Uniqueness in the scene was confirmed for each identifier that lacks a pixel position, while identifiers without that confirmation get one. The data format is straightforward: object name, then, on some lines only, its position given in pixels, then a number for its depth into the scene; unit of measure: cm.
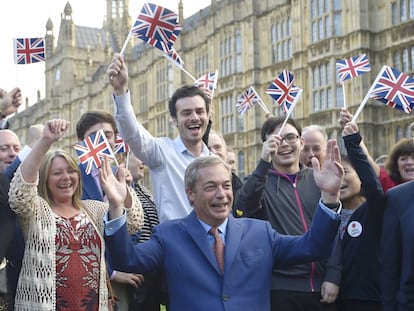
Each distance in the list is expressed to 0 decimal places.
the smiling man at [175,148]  436
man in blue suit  320
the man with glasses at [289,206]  418
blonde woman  361
